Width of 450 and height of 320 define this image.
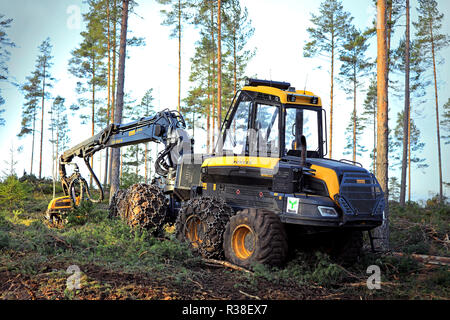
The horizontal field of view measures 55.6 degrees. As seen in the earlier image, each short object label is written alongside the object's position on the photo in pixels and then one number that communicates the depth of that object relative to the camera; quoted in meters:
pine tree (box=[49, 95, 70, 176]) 44.75
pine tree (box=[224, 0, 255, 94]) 26.08
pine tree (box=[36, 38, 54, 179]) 40.66
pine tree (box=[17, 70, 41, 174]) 41.94
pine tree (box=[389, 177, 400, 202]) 46.22
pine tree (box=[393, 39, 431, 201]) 27.58
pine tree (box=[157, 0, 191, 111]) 27.74
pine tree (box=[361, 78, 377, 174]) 37.00
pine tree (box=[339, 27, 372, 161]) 28.62
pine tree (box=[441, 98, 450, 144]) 38.38
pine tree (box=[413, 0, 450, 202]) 29.23
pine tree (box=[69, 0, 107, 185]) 33.12
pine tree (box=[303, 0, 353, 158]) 28.65
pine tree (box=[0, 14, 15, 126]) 32.44
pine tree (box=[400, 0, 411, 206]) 22.72
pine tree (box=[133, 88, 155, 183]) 42.69
